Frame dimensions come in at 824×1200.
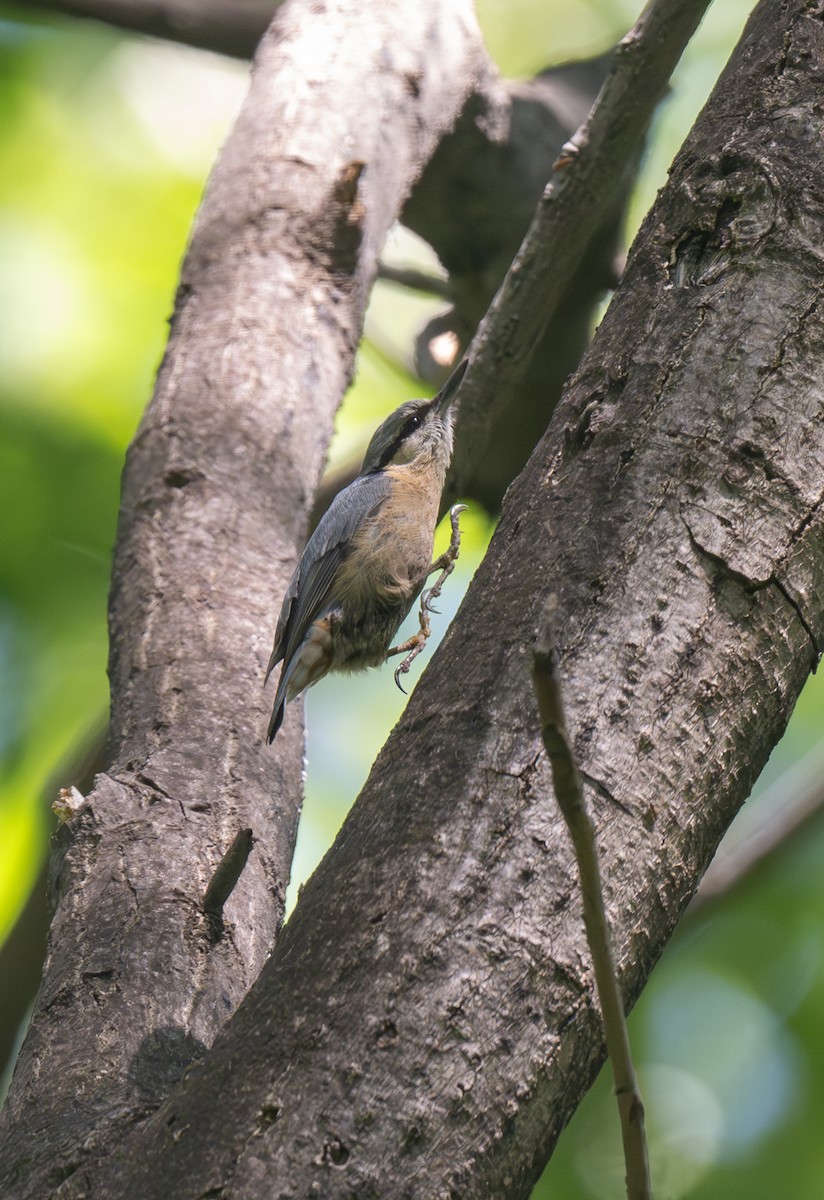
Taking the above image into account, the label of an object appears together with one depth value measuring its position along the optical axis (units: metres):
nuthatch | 6.65
